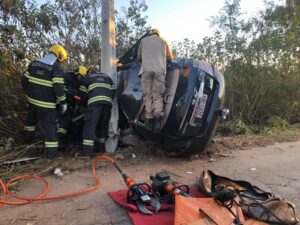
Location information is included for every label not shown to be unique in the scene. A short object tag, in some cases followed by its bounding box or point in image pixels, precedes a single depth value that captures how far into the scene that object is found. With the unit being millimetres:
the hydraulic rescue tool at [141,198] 2282
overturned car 3236
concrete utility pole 3735
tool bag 2165
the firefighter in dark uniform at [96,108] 3633
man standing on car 3300
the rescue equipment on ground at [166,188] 2395
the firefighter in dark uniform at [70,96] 3823
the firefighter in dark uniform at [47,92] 3587
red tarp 2125
